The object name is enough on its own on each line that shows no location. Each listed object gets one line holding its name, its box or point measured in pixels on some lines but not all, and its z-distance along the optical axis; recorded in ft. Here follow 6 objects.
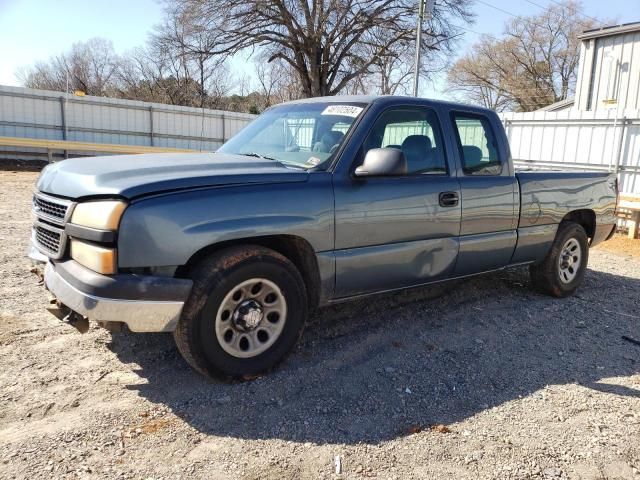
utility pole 41.43
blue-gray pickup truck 9.70
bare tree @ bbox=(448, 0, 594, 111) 153.38
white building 46.73
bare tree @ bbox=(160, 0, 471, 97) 84.84
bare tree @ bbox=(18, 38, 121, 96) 152.97
